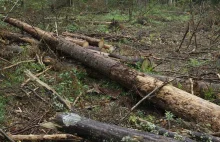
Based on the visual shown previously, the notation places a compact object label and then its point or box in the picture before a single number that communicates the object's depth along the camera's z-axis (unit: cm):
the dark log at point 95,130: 408
